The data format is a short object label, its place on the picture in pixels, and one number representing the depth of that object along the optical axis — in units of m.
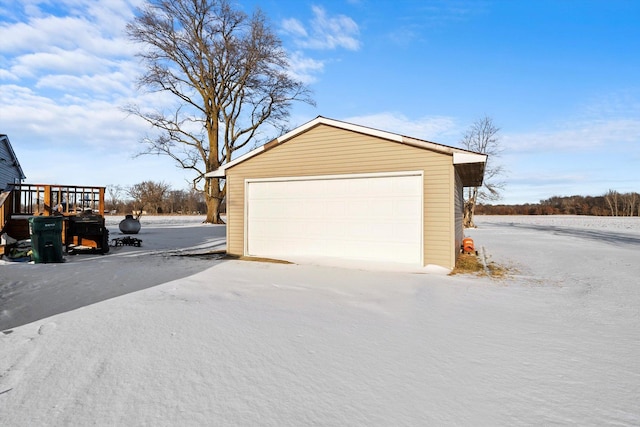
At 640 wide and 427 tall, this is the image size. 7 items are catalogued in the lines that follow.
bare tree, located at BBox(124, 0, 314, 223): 21.75
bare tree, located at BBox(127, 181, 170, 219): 51.84
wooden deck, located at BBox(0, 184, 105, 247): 9.05
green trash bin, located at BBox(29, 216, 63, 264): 7.65
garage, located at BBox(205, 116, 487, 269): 7.65
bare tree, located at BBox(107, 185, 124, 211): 54.47
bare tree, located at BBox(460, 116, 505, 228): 26.67
